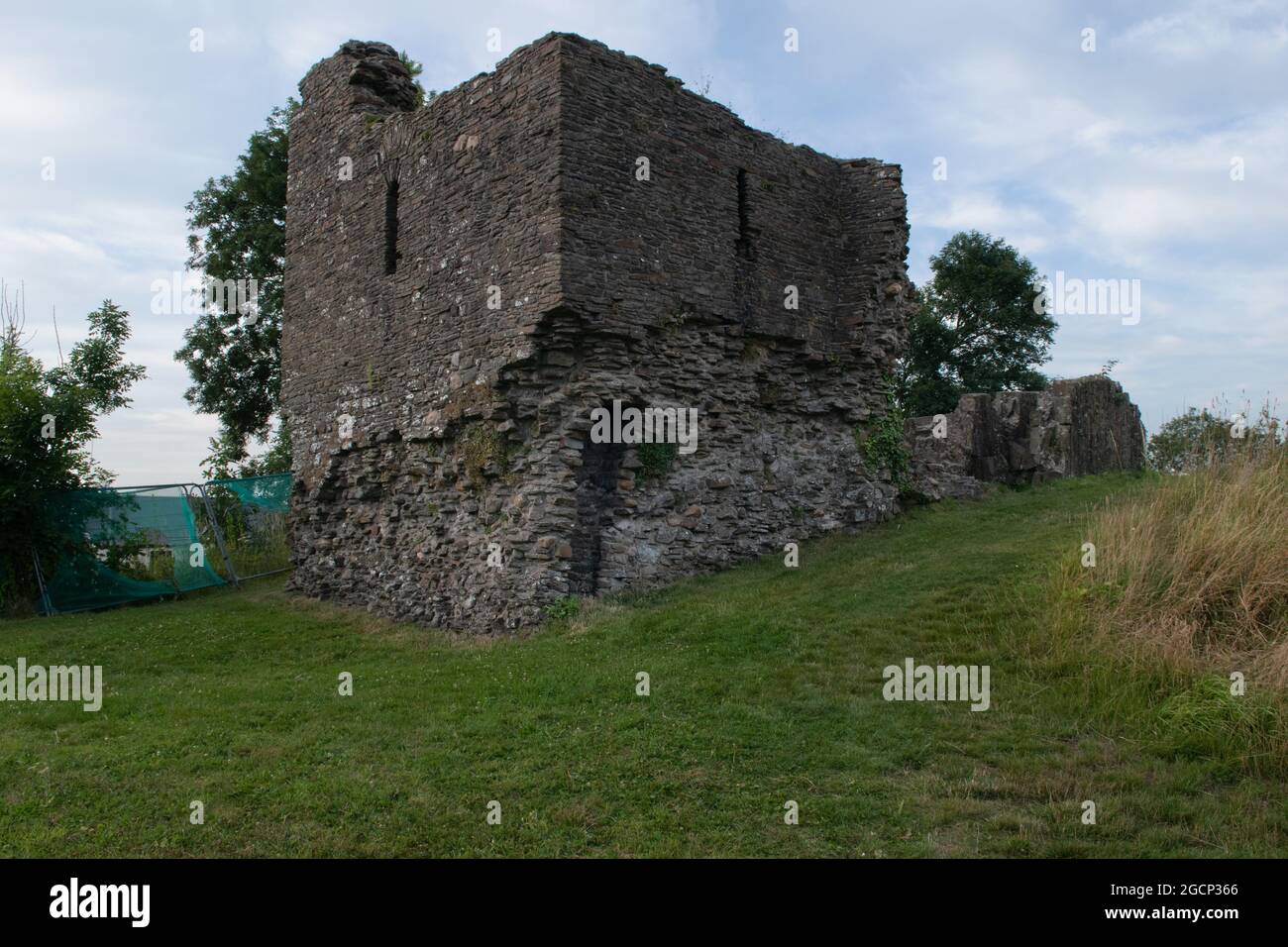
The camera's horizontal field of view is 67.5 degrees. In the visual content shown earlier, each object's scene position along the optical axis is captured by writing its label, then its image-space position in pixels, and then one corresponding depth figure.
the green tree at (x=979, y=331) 31.23
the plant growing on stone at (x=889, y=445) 15.03
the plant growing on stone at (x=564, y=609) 11.12
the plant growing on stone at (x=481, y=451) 12.01
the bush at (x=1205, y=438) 9.93
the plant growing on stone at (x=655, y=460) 12.23
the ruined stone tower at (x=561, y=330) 11.58
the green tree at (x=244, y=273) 25.30
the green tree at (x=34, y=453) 16.05
